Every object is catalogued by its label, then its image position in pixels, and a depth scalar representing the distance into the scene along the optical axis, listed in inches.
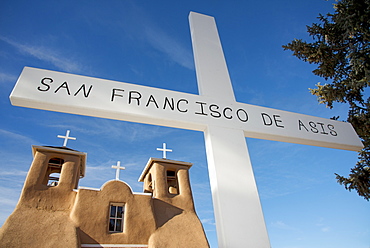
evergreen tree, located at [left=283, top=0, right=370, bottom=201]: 180.9
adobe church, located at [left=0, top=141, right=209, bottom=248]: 338.0
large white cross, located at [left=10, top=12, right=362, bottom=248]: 60.7
